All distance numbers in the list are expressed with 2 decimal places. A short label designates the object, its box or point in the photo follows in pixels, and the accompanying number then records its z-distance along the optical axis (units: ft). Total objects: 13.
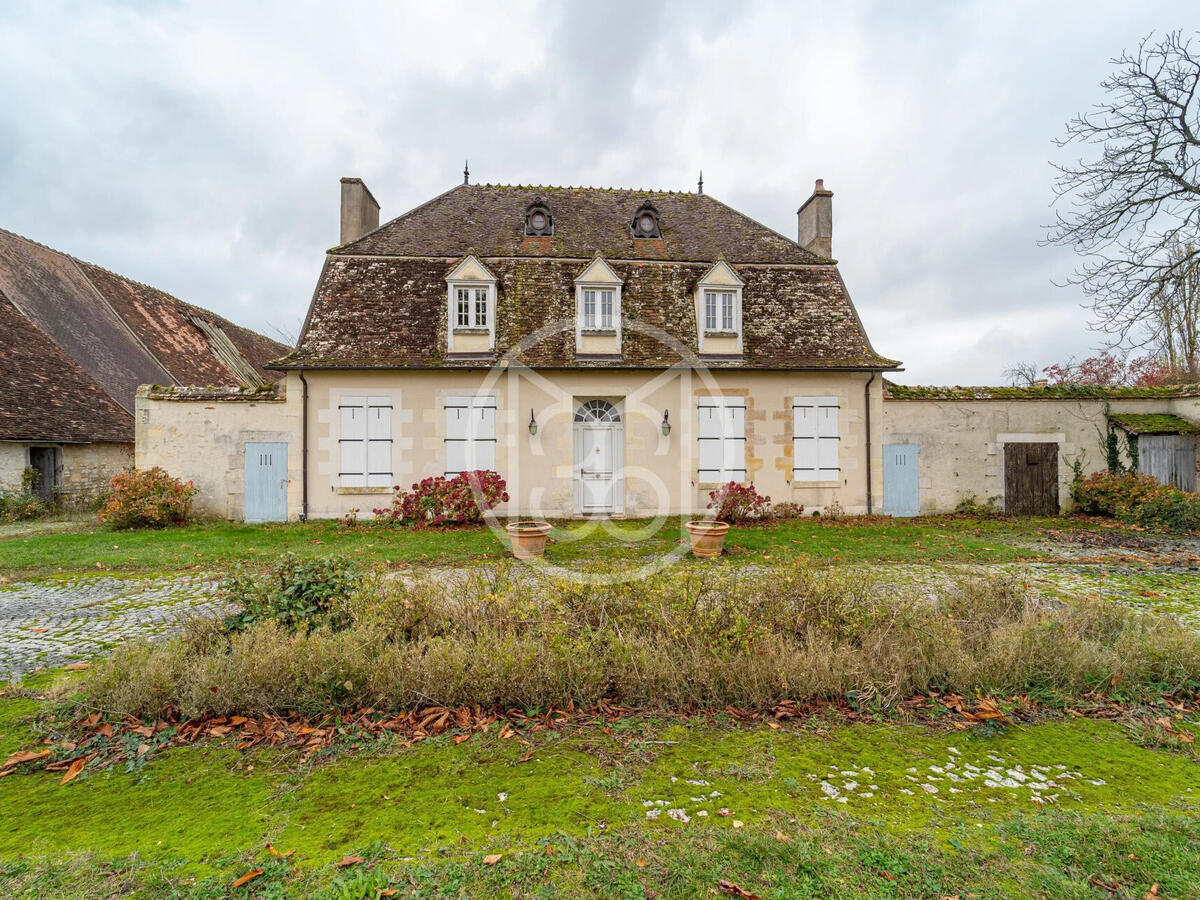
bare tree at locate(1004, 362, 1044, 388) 92.73
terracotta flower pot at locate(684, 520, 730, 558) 27.22
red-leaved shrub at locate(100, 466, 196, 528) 36.42
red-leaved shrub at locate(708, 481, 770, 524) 37.86
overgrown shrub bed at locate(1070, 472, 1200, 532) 35.45
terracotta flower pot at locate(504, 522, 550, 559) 27.14
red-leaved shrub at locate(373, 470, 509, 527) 37.68
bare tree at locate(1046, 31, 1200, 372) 33.83
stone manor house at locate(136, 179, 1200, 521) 39.55
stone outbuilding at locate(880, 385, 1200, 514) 43.24
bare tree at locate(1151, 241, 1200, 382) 34.19
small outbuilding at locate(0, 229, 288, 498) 44.29
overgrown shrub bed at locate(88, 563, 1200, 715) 11.71
